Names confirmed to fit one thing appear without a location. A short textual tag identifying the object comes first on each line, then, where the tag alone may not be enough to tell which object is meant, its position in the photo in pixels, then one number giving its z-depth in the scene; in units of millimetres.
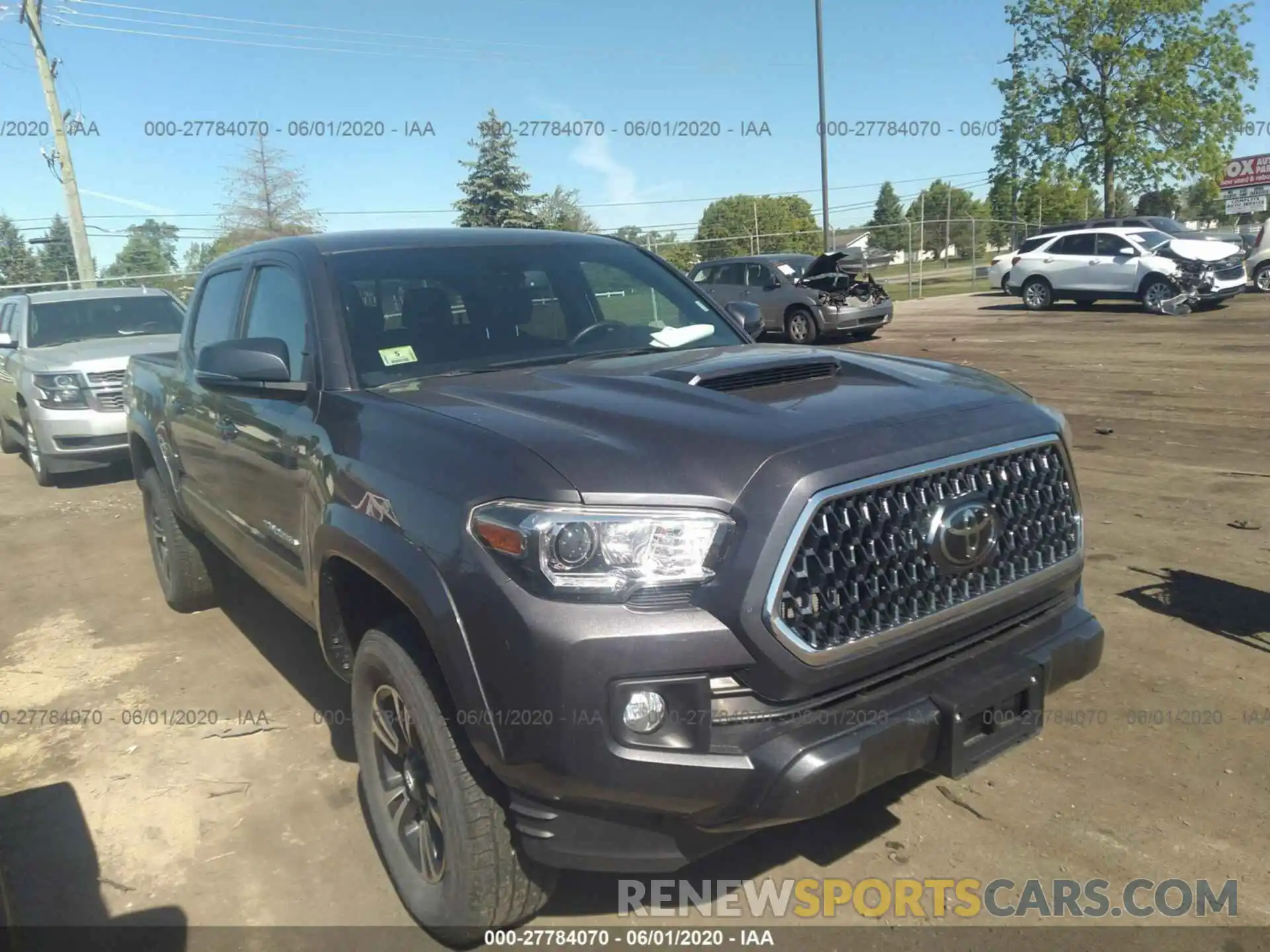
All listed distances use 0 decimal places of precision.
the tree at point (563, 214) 42062
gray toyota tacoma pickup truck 2119
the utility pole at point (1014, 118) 37438
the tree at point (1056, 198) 37844
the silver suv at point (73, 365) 8828
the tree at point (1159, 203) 40812
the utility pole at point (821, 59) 23125
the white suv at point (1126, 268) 18891
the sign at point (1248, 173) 31875
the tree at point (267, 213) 38344
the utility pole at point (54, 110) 19609
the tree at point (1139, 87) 34844
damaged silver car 17312
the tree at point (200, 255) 33256
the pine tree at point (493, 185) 40281
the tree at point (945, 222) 33969
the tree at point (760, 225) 33969
